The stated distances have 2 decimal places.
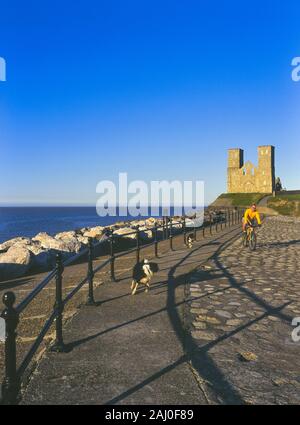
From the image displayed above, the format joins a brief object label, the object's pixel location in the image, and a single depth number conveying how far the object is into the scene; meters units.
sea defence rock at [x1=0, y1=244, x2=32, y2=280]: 10.66
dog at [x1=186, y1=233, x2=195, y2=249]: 14.26
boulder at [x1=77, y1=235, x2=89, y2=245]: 19.68
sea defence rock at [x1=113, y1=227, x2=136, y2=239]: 19.11
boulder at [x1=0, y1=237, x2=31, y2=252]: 16.55
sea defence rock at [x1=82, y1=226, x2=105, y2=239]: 24.49
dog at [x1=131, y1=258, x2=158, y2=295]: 6.84
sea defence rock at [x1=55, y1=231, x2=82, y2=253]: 15.10
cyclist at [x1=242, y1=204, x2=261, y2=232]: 14.05
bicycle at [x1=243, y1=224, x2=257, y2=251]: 13.55
